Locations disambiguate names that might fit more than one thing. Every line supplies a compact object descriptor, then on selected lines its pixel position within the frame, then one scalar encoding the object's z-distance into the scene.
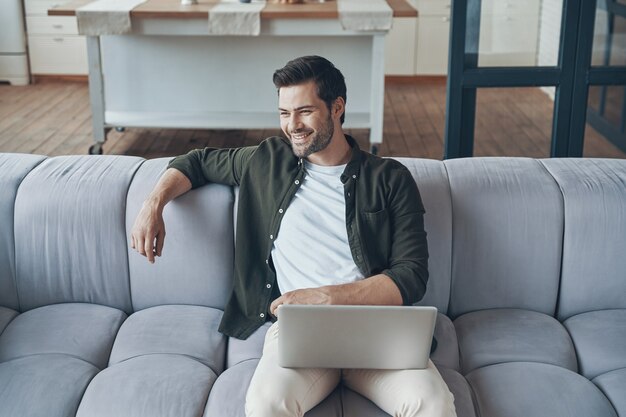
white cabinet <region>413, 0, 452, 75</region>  7.10
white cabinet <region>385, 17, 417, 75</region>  7.18
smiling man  2.16
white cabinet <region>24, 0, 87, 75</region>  6.91
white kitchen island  5.17
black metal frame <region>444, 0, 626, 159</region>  3.42
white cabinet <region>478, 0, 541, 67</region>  3.52
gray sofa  2.38
